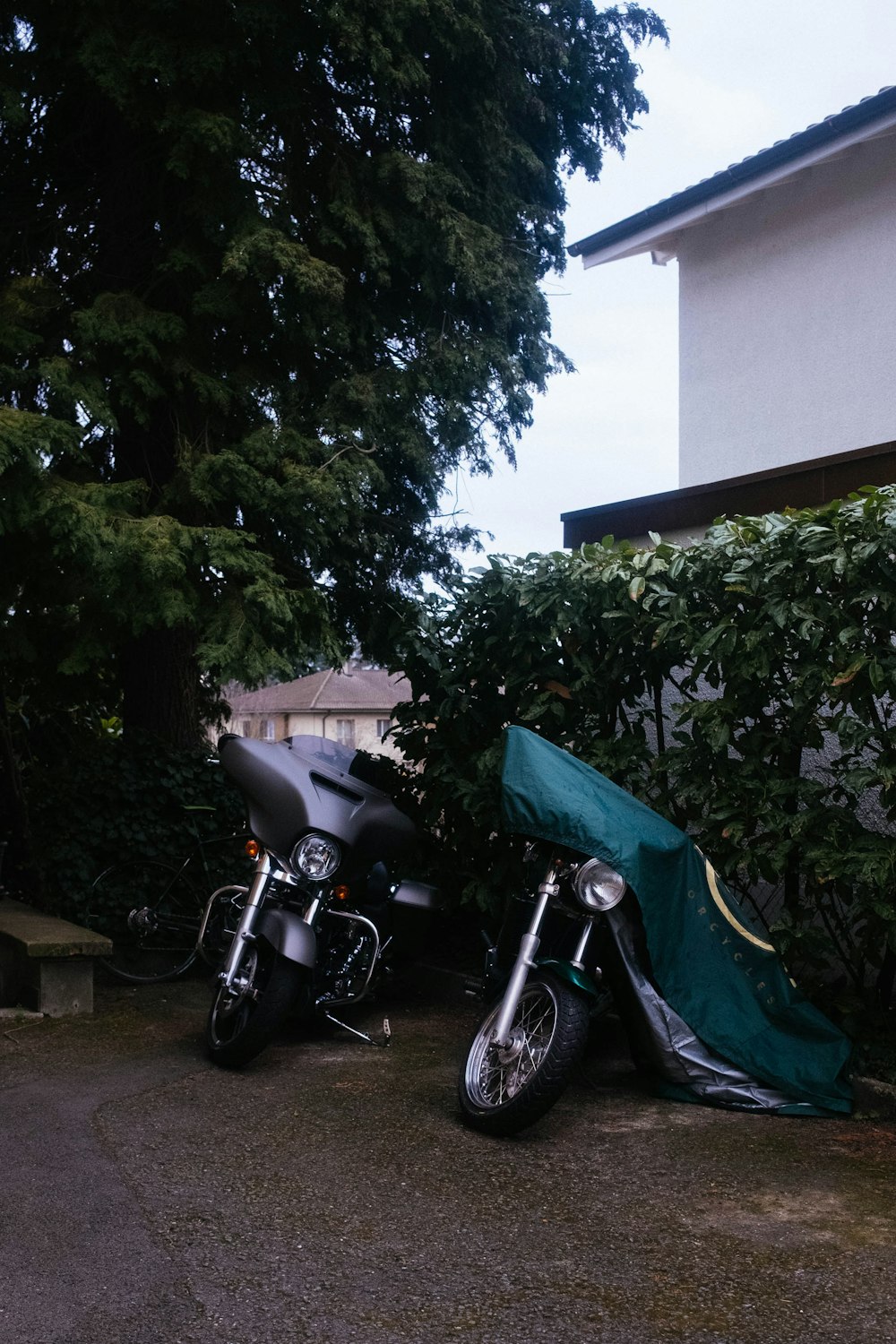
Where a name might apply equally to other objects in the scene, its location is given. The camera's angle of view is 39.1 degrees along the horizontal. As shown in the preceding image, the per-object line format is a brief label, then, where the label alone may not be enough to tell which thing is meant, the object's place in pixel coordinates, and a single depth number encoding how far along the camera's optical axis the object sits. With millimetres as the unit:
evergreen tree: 7371
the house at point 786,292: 11250
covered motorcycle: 4820
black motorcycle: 5441
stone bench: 6504
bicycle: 7568
